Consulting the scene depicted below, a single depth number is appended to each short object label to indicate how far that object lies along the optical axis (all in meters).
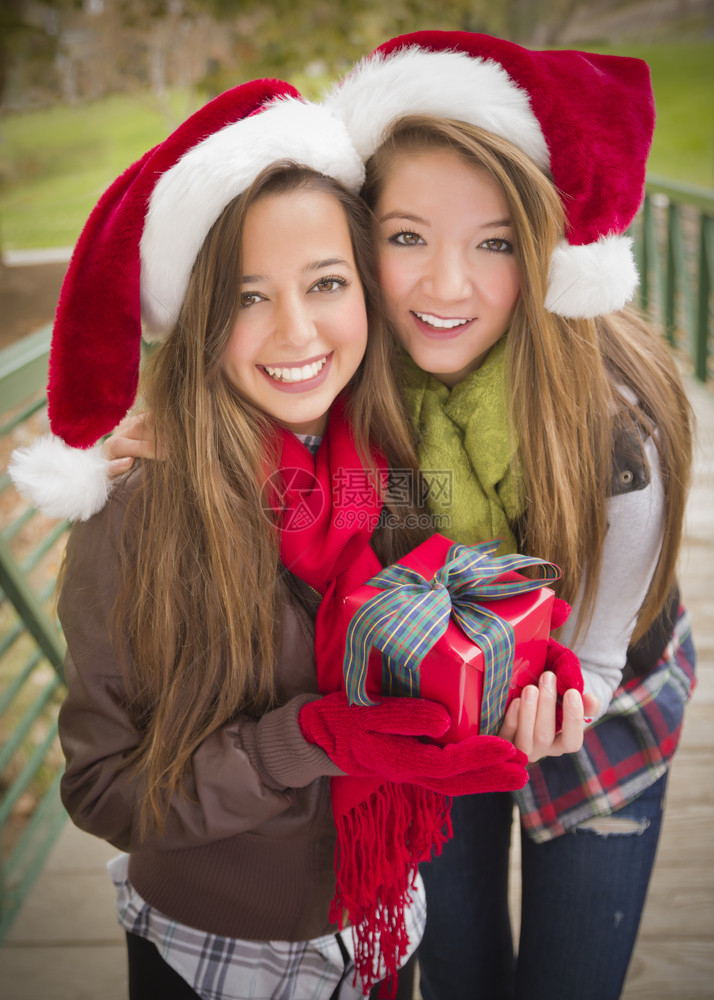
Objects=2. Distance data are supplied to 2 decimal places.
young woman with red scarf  1.02
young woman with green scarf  1.09
